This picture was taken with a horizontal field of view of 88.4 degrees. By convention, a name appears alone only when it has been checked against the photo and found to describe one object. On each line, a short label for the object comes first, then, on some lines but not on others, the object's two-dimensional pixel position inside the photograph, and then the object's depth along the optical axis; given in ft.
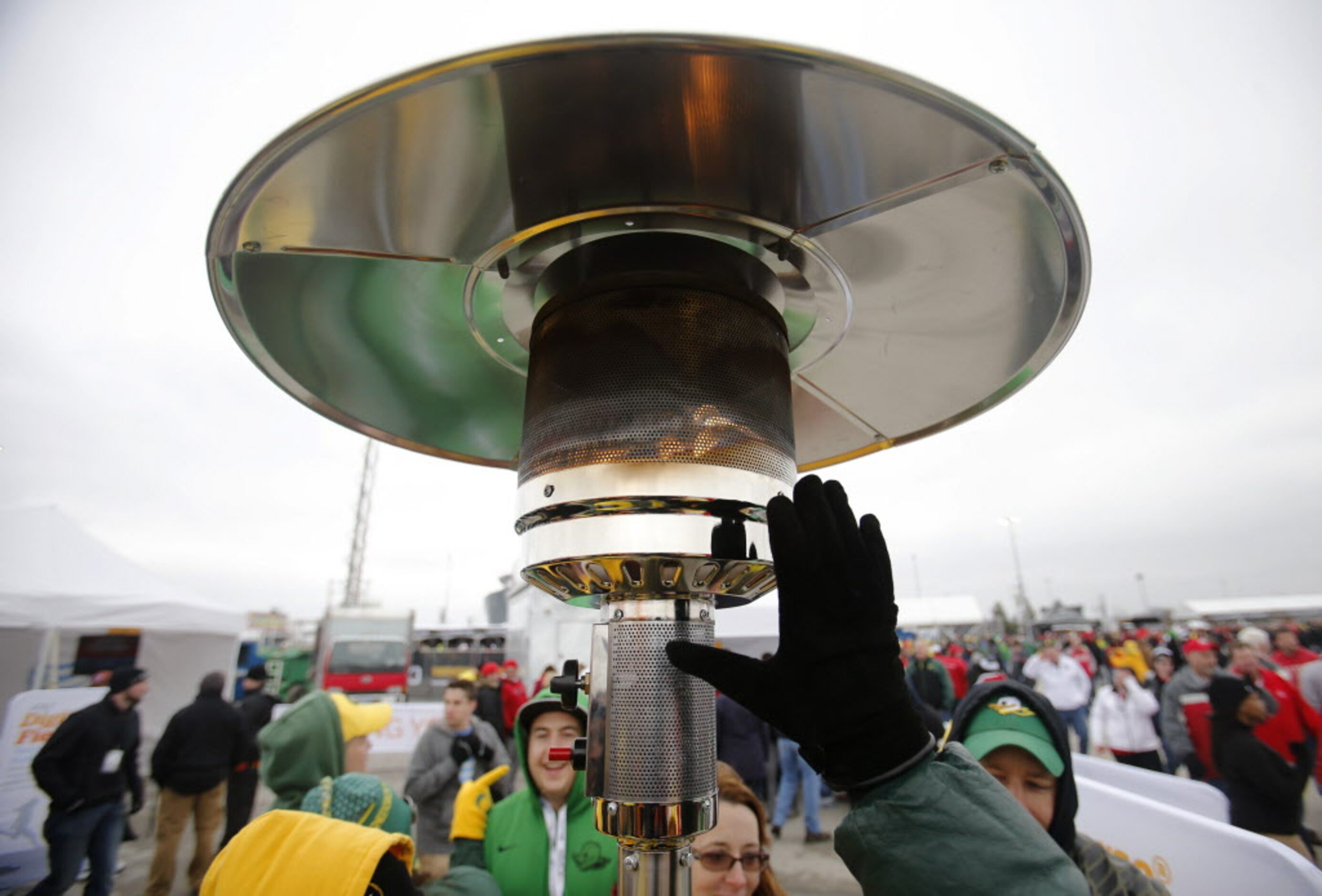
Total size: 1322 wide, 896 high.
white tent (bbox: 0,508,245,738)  23.99
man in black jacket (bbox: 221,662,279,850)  22.98
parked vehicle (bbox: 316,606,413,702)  56.59
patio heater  2.73
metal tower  95.50
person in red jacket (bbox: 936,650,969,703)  43.65
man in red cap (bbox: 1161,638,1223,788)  20.38
